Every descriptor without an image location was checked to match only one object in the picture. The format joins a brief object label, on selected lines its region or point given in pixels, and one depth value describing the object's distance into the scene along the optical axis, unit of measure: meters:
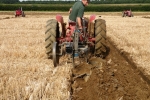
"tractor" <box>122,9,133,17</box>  36.86
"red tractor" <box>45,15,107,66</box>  7.34
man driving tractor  7.48
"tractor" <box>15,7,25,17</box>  34.30
